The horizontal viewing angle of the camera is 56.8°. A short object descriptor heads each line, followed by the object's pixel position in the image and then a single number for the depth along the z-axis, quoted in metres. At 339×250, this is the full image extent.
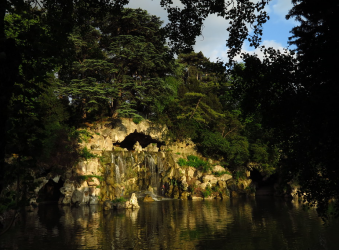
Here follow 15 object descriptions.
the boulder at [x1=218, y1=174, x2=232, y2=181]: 40.48
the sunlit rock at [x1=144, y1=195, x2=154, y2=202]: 33.09
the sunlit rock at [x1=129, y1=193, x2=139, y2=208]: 26.48
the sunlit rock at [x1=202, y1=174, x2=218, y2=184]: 38.59
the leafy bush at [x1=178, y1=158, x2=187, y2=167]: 39.64
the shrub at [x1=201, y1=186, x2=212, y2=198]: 37.44
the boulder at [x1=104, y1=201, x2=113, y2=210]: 25.73
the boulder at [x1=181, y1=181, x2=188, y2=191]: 36.91
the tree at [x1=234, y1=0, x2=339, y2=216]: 7.33
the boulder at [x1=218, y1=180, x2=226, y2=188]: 38.81
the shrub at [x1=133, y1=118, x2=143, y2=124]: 40.41
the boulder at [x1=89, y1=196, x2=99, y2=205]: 30.22
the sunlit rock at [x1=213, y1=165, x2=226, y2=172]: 41.42
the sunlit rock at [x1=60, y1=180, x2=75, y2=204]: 30.12
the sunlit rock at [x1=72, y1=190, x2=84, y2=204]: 29.69
